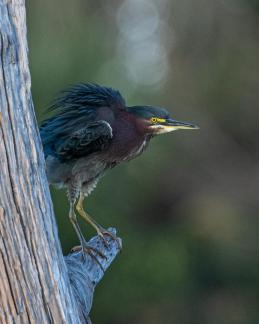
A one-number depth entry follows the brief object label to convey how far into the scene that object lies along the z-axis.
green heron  9.37
